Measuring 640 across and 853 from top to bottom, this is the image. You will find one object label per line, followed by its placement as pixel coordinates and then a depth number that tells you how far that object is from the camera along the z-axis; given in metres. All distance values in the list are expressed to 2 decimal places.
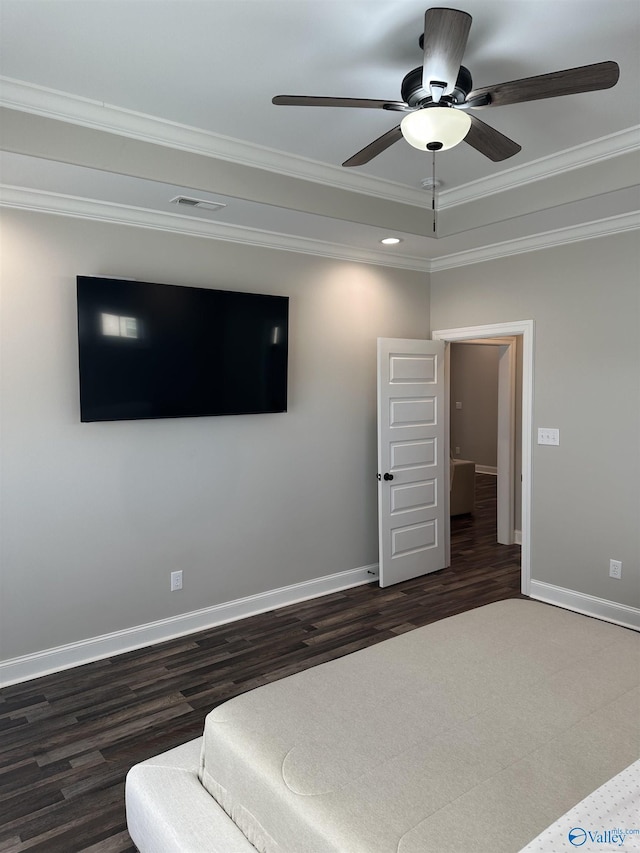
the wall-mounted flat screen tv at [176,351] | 3.40
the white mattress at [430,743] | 1.45
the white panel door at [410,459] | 4.71
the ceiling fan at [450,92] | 1.86
